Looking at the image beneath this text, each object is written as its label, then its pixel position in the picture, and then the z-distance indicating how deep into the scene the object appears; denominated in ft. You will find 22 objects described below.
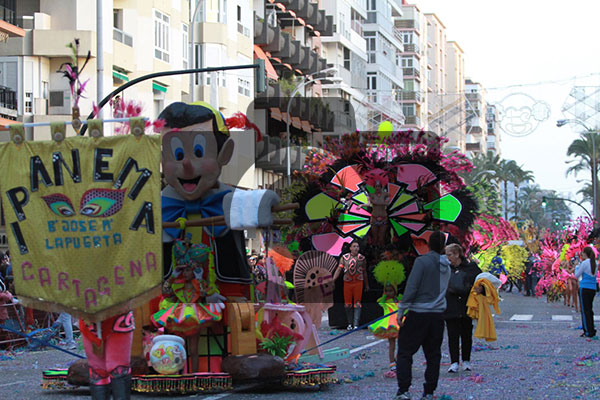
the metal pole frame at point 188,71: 71.00
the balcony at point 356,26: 256.93
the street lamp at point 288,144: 152.36
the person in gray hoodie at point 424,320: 36.09
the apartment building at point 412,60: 334.85
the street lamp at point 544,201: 254.84
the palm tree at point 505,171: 353.92
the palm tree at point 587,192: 327.80
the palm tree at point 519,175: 359.05
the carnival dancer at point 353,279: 61.36
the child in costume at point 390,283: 47.44
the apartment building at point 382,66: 267.18
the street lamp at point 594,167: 249.38
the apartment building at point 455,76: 401.45
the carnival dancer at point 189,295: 37.14
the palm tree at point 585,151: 253.85
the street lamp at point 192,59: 113.50
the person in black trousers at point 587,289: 63.77
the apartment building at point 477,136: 448.41
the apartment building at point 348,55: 234.17
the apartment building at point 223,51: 148.87
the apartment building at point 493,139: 571.69
